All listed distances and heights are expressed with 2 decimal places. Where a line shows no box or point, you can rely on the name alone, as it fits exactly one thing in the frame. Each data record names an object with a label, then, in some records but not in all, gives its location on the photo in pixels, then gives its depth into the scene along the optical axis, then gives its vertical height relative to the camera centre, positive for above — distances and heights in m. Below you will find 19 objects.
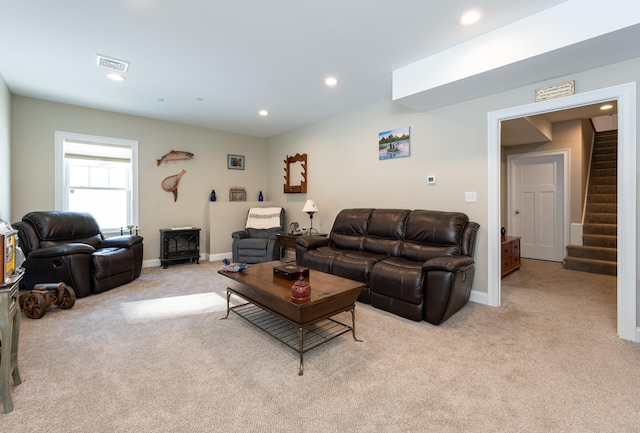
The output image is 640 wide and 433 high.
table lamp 5.03 +0.15
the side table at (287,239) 4.87 -0.39
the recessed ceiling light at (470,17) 2.32 +1.61
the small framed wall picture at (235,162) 6.20 +1.16
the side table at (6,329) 1.52 -0.59
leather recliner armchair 3.38 -0.45
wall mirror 5.69 +0.85
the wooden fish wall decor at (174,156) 5.32 +1.11
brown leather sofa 2.71 -0.46
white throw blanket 5.81 -0.03
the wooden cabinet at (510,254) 4.44 -0.61
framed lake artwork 4.04 +1.03
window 4.50 +0.63
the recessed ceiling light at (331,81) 3.56 +1.67
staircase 4.76 -0.05
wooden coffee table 2.12 -0.69
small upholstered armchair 5.15 -0.39
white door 5.58 +0.24
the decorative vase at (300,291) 2.10 -0.54
